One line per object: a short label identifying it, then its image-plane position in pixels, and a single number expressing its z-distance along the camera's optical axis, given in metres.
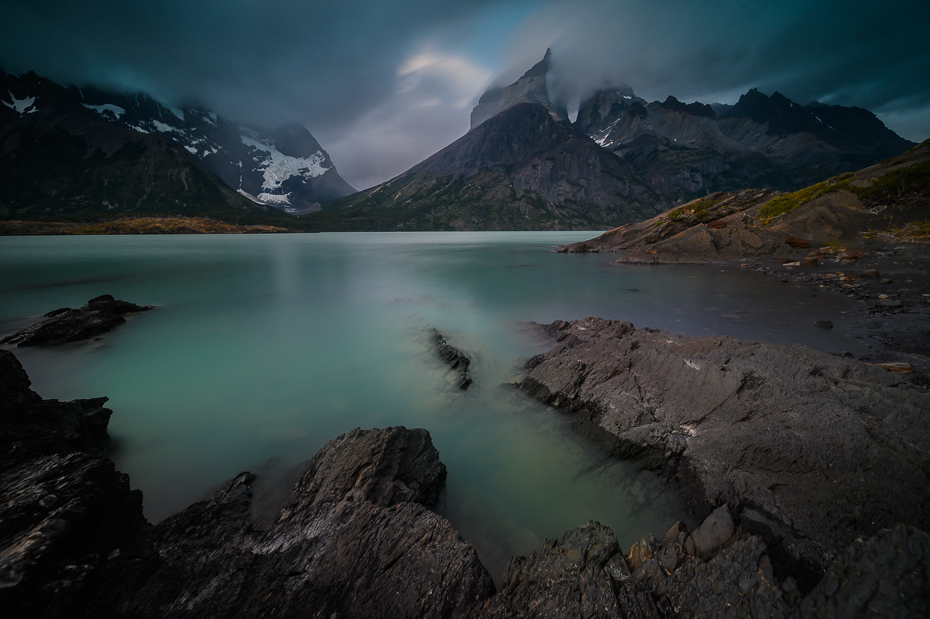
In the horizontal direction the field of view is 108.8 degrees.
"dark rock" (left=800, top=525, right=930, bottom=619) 2.89
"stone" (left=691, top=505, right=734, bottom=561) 4.40
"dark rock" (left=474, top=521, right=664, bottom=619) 3.78
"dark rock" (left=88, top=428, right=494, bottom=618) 4.05
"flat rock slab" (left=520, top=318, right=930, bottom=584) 4.91
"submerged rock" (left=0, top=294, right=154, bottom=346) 14.54
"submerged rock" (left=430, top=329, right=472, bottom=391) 11.28
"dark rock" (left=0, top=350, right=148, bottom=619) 3.34
